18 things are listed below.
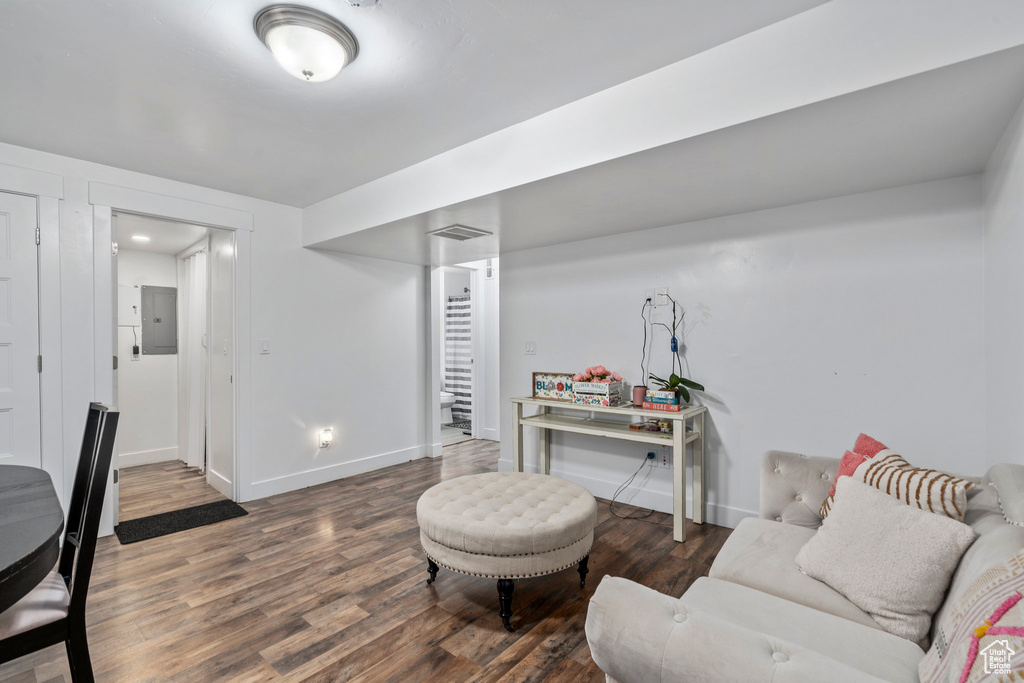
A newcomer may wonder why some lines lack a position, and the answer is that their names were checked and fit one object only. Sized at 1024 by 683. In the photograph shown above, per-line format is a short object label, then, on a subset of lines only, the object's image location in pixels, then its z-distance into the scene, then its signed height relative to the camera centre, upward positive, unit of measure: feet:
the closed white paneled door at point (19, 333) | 8.75 +0.12
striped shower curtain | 20.74 -0.57
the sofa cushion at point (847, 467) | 5.89 -1.62
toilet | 20.61 -3.03
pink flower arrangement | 11.26 -0.88
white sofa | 2.76 -2.00
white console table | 9.50 -2.07
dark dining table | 3.61 -1.68
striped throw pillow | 4.60 -1.53
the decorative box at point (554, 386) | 11.63 -1.19
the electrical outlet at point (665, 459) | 11.08 -2.83
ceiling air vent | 11.09 +2.60
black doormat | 9.98 -4.10
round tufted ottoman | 6.62 -2.76
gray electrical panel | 15.83 +0.65
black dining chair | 4.30 -2.60
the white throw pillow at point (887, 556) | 4.12 -2.08
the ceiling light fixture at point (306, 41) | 5.33 +3.54
